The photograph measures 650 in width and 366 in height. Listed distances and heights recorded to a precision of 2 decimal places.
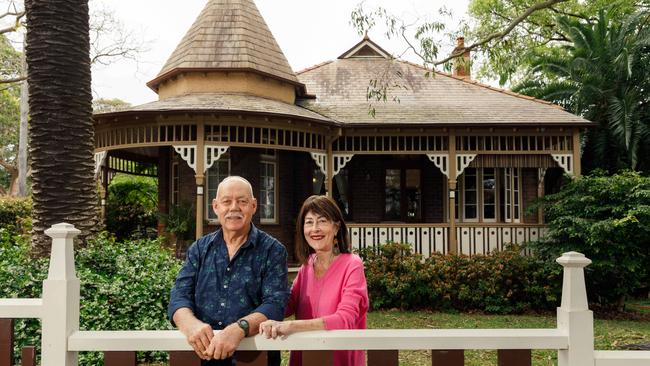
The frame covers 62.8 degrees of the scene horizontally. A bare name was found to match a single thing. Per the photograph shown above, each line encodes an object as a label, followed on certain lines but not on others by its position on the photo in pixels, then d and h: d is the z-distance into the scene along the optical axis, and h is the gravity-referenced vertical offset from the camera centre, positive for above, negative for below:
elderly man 2.25 -0.30
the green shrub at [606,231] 11.30 -0.68
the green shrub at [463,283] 11.87 -1.84
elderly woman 2.30 -0.33
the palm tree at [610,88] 15.93 +3.57
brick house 12.88 +1.61
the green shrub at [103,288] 5.43 -0.89
